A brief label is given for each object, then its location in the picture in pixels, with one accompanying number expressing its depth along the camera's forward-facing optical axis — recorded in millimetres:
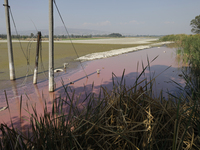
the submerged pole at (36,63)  6102
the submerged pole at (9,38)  6383
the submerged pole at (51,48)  5223
